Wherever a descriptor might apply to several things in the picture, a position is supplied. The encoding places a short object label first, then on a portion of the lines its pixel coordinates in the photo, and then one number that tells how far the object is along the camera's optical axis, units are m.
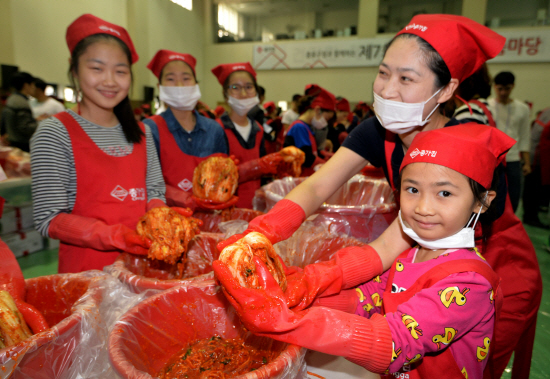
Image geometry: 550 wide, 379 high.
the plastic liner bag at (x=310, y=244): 1.28
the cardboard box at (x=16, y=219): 3.53
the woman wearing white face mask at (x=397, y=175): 1.07
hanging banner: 10.07
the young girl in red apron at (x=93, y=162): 1.27
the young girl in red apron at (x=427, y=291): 0.74
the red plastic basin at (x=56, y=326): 0.66
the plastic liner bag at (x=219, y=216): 1.74
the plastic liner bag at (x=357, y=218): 1.54
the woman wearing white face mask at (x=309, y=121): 3.62
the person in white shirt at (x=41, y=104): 5.13
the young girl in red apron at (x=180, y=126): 2.18
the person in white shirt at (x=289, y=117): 6.56
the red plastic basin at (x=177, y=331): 0.67
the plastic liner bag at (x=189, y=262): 1.24
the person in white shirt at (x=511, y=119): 3.65
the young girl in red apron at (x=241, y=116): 2.67
